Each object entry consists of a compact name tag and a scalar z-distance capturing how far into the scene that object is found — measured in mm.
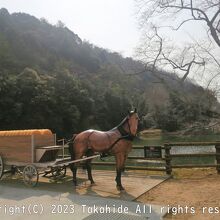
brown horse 7855
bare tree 12328
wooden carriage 8133
